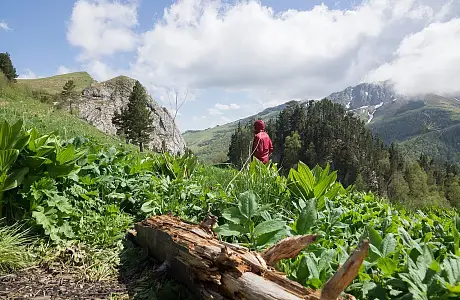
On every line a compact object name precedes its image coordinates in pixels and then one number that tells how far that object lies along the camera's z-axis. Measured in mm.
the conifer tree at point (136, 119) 61969
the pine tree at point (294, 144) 101750
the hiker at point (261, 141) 9062
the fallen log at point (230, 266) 1792
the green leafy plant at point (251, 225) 2760
